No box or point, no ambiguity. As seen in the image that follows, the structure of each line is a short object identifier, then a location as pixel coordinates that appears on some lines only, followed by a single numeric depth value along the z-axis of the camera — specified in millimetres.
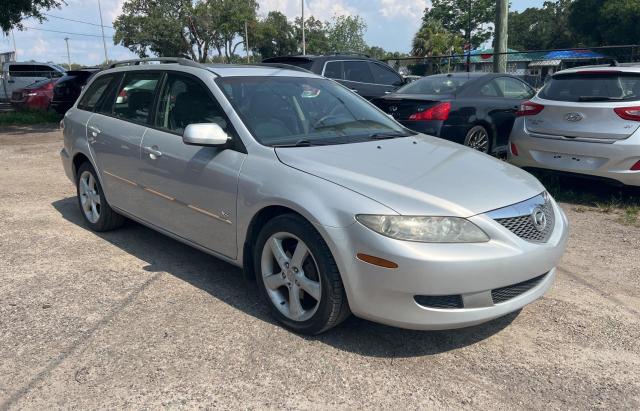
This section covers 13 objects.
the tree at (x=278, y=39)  65519
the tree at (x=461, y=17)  58688
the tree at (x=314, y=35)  68562
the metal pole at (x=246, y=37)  54769
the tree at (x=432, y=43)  50719
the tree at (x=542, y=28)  65250
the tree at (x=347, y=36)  65812
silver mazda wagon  2896
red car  17641
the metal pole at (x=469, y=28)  57656
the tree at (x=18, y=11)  13992
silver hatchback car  5844
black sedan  7367
